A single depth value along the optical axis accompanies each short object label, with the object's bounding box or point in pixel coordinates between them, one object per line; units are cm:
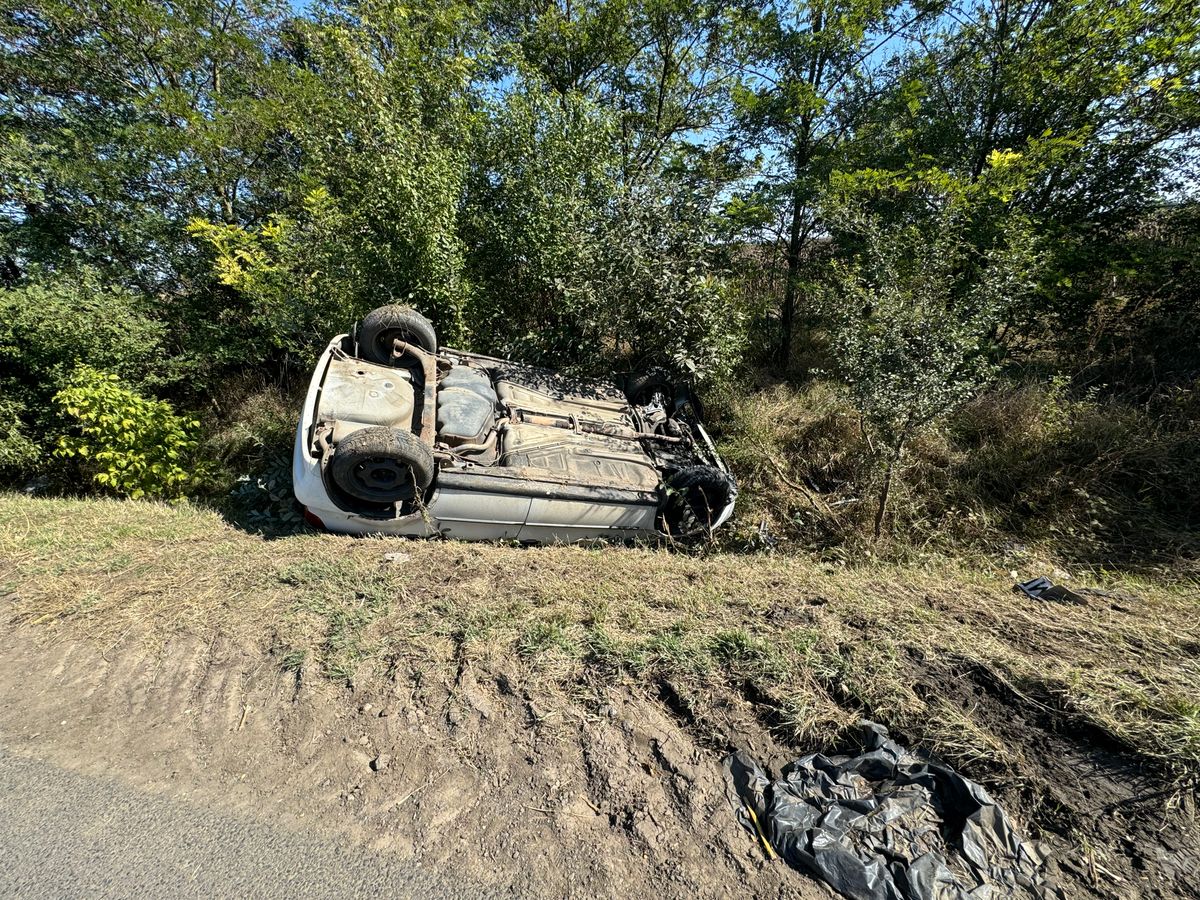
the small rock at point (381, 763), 248
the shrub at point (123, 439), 570
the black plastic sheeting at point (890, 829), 197
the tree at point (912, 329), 457
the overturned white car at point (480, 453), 432
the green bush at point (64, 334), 582
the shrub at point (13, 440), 575
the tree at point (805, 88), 722
